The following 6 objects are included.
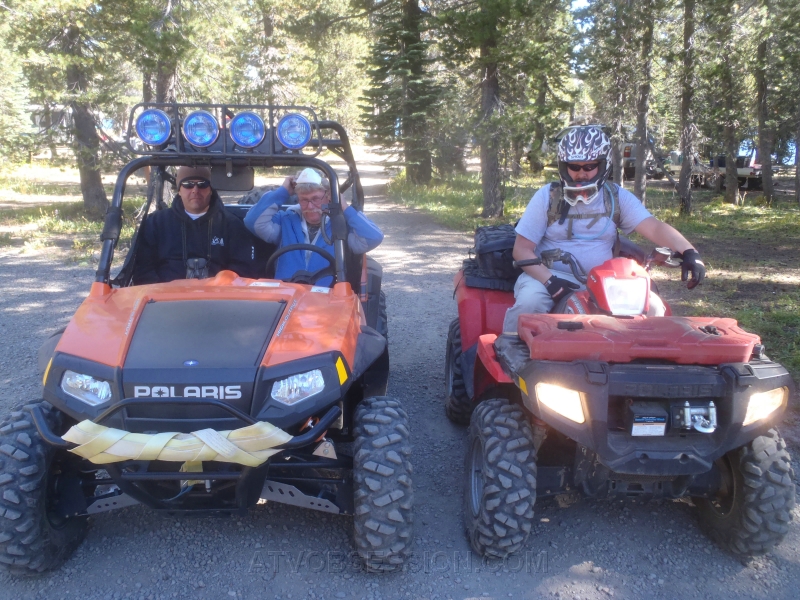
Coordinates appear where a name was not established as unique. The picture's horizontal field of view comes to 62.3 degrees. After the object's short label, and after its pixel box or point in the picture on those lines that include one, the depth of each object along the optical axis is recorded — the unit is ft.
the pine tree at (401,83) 57.41
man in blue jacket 14.73
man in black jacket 13.92
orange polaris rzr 8.68
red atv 8.70
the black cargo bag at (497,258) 14.73
